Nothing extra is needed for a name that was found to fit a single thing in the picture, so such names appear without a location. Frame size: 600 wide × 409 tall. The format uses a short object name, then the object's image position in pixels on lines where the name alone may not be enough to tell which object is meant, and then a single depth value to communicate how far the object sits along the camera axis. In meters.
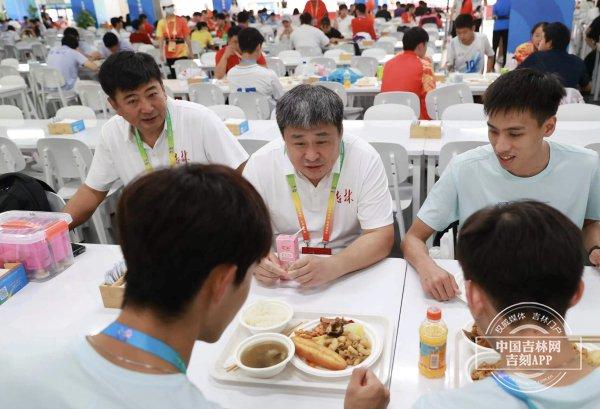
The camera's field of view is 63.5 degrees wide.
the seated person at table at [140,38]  10.51
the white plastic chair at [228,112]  4.10
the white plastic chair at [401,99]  4.32
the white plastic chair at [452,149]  2.78
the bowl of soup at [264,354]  1.25
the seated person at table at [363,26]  9.38
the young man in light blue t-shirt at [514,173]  1.60
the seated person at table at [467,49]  5.73
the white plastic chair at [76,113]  4.43
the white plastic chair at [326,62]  6.70
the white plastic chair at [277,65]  6.93
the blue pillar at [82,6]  16.84
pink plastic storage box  1.80
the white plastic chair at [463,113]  3.74
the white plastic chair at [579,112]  3.49
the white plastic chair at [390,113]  3.88
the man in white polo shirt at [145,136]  2.23
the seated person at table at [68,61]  6.97
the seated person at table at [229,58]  5.94
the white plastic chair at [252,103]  4.73
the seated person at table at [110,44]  7.16
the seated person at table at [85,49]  7.46
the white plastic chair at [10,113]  4.61
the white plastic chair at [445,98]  4.46
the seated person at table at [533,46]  4.50
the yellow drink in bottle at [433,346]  1.19
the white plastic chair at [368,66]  6.70
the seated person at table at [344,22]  10.88
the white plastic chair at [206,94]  5.26
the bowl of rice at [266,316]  1.44
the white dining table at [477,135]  3.13
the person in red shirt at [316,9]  9.97
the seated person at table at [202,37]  10.08
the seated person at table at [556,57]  4.33
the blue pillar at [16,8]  17.88
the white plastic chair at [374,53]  7.47
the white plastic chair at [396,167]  2.98
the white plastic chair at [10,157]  3.50
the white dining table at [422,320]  1.20
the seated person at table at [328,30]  9.31
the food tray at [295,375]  1.23
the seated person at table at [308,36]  8.37
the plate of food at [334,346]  1.27
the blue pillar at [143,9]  17.05
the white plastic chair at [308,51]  8.29
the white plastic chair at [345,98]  4.89
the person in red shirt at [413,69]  4.42
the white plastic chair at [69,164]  3.32
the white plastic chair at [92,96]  6.02
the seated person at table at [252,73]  4.88
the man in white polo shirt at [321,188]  1.74
